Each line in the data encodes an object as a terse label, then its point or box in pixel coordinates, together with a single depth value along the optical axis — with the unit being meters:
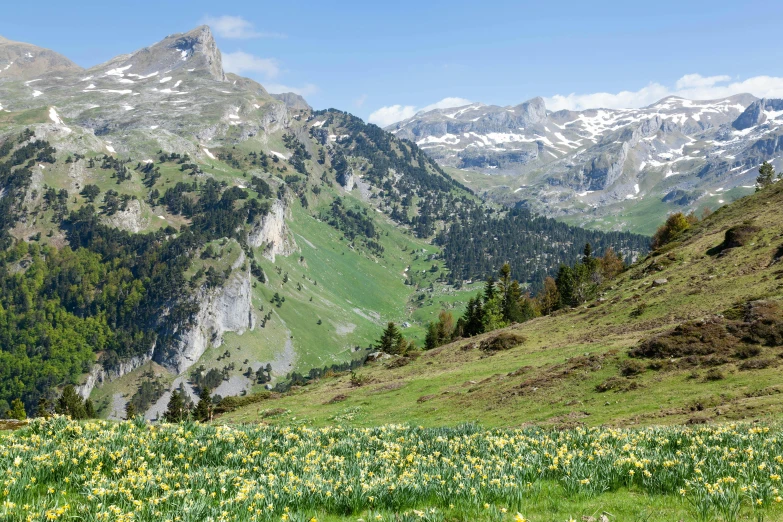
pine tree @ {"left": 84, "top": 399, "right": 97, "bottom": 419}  112.46
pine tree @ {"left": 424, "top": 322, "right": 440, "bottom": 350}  126.44
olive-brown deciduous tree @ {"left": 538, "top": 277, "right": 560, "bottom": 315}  126.26
